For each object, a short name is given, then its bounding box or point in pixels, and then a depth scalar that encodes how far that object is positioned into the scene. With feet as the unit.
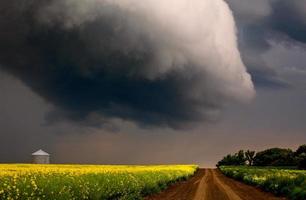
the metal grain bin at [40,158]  369.36
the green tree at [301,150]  557.05
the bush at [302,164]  399.42
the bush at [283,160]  570.37
